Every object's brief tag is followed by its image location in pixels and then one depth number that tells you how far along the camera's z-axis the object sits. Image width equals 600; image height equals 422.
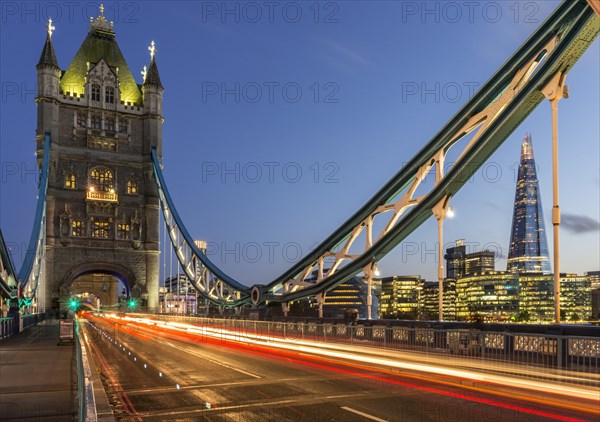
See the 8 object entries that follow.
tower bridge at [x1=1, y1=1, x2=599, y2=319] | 75.12
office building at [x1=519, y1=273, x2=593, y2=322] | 178.79
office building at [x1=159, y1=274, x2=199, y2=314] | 158.12
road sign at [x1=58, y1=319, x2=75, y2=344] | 29.61
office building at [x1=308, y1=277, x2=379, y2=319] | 188.12
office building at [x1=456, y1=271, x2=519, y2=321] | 154.62
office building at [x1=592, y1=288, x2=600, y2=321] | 180.75
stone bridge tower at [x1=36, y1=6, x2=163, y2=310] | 76.31
